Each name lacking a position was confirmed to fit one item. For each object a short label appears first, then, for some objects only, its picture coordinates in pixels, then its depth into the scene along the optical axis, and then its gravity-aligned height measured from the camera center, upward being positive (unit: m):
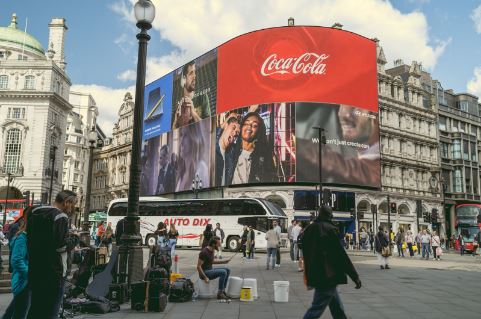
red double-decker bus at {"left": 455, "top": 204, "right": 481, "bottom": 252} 38.62 +0.44
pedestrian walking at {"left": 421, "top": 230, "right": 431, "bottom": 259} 25.93 -1.13
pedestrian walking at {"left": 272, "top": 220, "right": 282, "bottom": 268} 18.14 -1.46
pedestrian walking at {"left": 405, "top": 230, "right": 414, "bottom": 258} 28.67 -1.28
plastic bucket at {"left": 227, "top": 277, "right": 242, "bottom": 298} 9.84 -1.57
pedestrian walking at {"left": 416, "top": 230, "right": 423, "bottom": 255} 27.90 -0.95
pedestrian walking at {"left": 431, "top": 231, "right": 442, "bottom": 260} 25.75 -1.41
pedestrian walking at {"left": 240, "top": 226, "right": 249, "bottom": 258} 23.78 -1.14
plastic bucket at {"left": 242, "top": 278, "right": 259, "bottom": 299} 9.73 -1.46
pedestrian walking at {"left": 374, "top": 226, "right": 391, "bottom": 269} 17.97 -1.08
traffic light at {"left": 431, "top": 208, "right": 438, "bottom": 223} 30.32 +0.42
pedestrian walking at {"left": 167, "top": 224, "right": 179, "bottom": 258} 16.80 -0.76
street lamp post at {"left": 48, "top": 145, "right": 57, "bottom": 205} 27.92 +3.89
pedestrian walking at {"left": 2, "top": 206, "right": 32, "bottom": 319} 5.14 -0.75
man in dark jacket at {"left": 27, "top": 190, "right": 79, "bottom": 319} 4.55 -0.46
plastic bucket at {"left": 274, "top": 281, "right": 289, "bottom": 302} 9.36 -1.52
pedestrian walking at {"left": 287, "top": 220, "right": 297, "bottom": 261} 21.49 -1.42
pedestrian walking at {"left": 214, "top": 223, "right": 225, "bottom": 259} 22.33 -0.87
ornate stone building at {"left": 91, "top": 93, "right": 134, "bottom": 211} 72.19 +9.07
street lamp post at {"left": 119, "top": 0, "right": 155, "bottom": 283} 8.70 +0.93
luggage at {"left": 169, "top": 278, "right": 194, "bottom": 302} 9.31 -1.59
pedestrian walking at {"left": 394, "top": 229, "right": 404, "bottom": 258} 27.79 -1.19
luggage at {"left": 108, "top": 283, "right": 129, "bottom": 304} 8.67 -1.52
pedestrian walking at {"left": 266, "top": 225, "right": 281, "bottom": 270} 17.12 -0.96
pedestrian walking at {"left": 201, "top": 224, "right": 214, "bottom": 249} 17.77 -0.62
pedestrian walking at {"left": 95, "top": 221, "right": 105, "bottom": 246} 22.69 -0.79
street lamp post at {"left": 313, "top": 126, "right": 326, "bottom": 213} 23.40 +4.42
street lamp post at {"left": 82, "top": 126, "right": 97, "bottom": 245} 16.44 +1.79
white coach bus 30.06 +0.19
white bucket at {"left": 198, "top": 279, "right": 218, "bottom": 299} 9.75 -1.60
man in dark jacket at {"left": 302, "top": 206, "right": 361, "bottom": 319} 5.77 -0.61
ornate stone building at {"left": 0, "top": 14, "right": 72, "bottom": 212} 59.03 +12.82
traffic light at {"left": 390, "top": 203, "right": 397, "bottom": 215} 29.92 +1.12
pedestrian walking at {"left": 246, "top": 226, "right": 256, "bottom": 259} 22.91 -1.20
